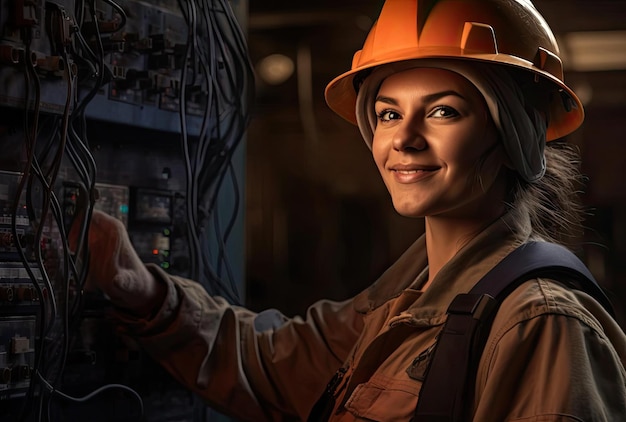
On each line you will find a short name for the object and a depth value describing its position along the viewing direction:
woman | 1.12
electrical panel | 1.32
